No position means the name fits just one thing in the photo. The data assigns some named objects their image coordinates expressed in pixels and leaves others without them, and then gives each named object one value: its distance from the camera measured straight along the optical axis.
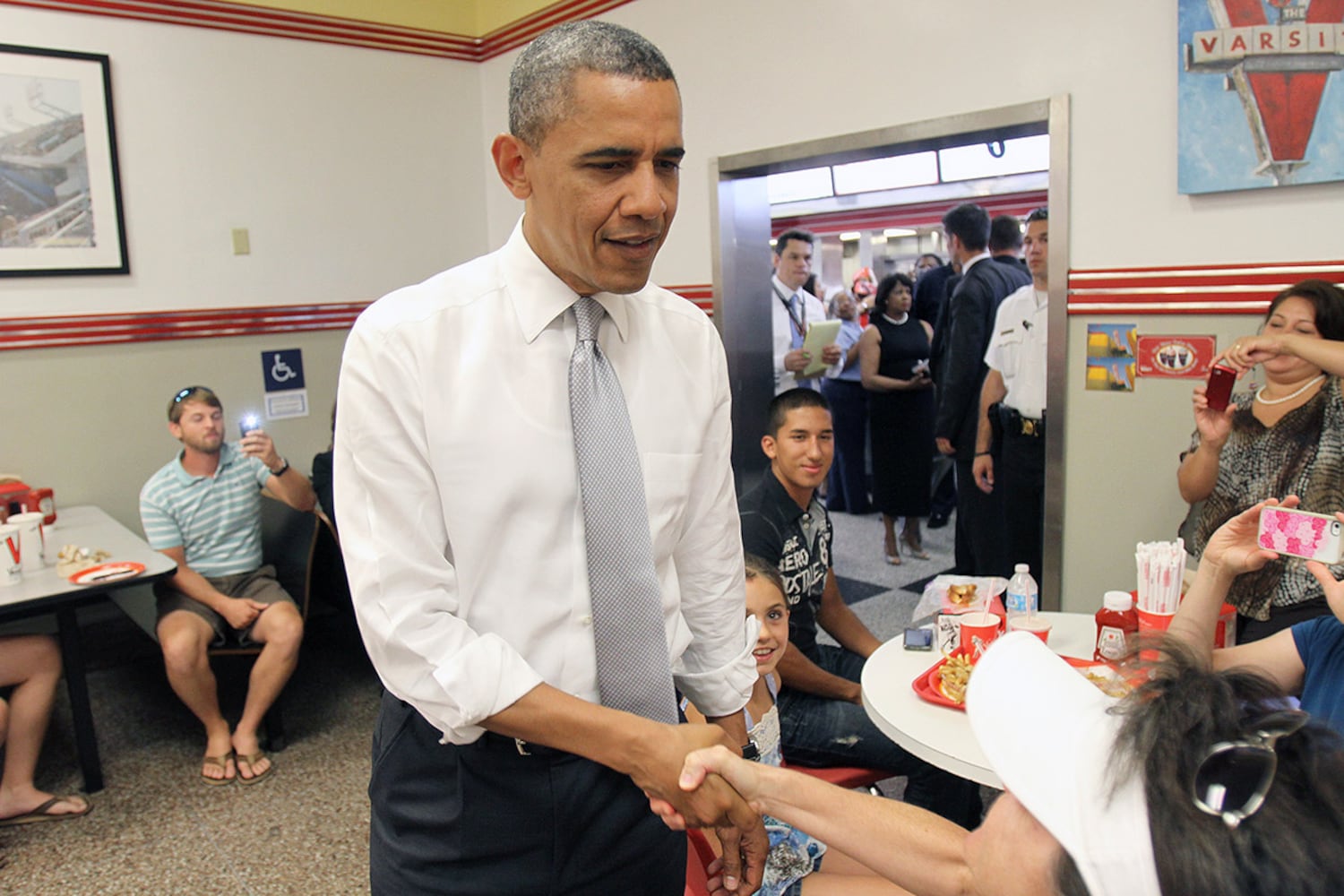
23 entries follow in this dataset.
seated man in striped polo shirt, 3.57
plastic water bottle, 2.41
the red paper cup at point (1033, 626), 2.35
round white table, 1.91
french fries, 2.13
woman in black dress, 5.82
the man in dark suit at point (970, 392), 4.50
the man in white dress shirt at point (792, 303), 5.64
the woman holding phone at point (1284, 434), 2.55
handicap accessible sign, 5.03
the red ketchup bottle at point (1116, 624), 2.25
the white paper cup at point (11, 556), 3.17
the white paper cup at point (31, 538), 3.28
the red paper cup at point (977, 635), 2.21
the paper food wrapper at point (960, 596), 2.48
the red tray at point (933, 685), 2.14
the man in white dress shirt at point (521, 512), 1.17
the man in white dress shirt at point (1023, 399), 3.91
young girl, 1.98
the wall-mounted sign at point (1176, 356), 3.04
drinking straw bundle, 2.28
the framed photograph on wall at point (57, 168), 4.25
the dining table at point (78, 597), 3.06
